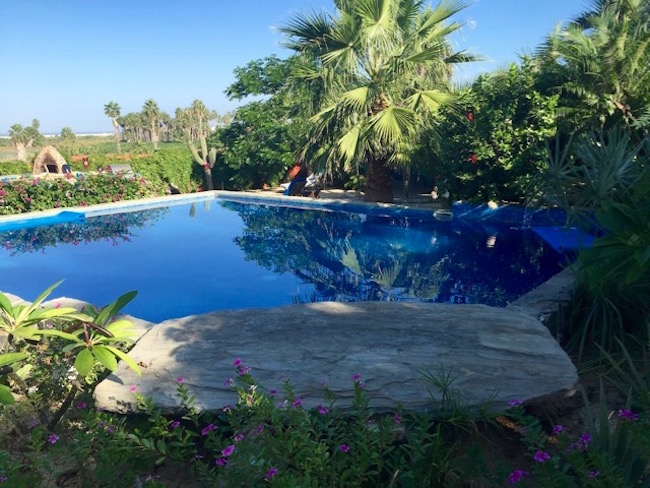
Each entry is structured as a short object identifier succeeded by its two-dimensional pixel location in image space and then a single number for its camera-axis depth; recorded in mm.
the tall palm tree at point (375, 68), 11219
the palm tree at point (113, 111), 77312
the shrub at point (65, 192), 13047
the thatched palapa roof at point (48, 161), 20797
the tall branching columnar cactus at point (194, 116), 71750
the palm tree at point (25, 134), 62250
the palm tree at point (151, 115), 76056
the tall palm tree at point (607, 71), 8922
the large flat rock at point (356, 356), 2666
